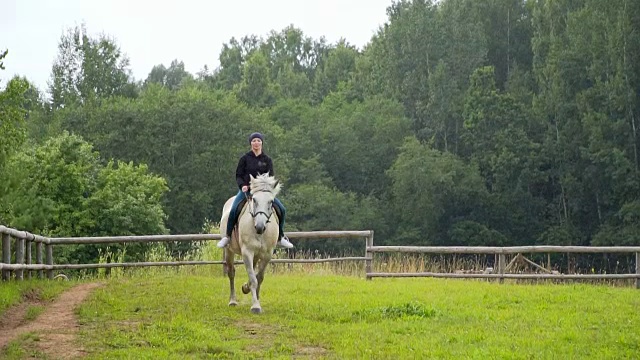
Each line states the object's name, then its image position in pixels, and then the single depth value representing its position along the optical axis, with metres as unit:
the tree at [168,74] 131.02
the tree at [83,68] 75.06
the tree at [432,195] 66.62
